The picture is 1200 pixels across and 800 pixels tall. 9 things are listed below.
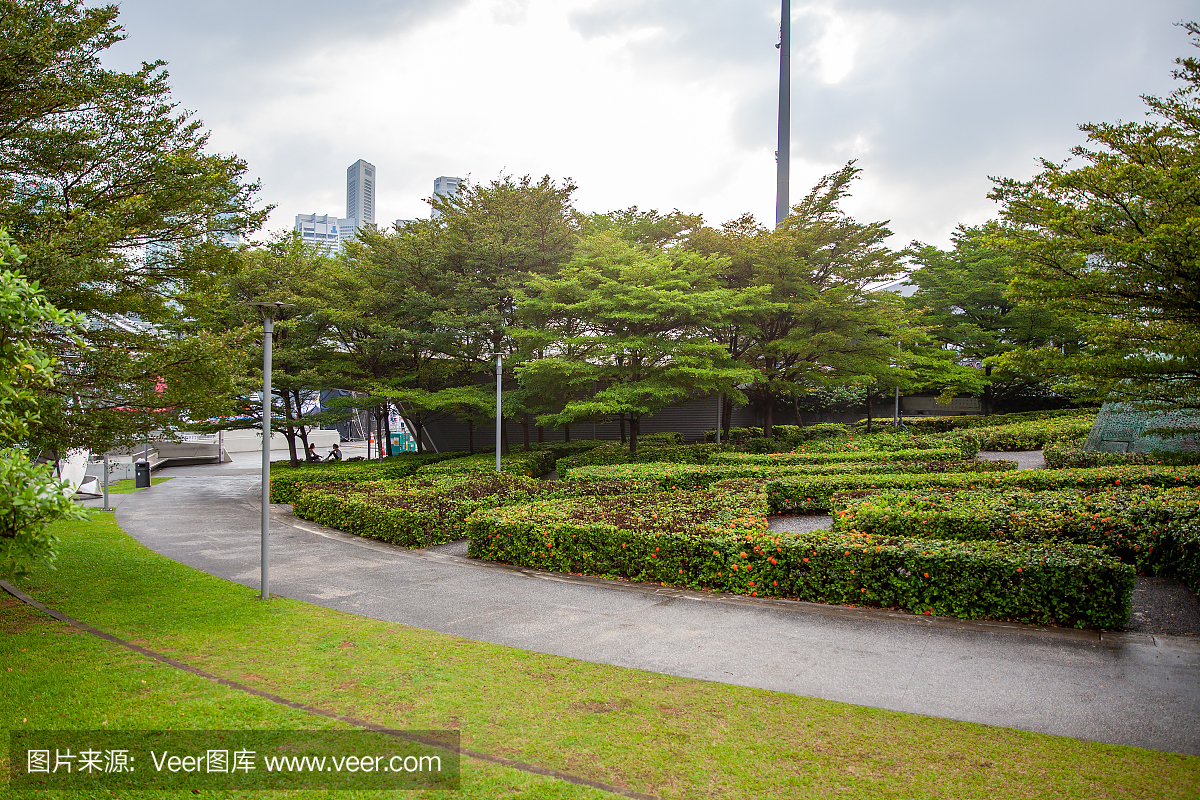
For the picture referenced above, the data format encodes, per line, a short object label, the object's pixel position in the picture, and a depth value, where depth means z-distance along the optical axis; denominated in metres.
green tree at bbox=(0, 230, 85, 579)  4.08
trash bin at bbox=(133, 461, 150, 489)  23.37
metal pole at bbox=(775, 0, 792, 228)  33.31
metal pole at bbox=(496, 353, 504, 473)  15.88
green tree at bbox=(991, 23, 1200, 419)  6.57
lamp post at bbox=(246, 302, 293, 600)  8.38
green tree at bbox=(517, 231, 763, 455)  16.81
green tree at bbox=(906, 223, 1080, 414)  25.95
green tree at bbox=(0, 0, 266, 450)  8.42
